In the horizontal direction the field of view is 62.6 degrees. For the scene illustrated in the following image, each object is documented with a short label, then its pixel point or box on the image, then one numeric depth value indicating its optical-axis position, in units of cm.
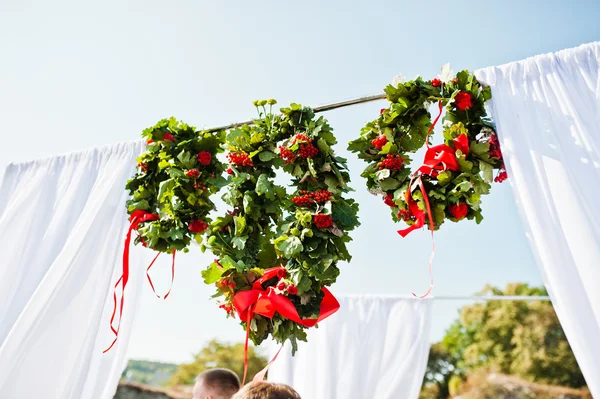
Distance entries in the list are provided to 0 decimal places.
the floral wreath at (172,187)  206
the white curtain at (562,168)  142
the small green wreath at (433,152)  169
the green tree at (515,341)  1579
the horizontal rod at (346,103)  196
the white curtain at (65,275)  210
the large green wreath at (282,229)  171
